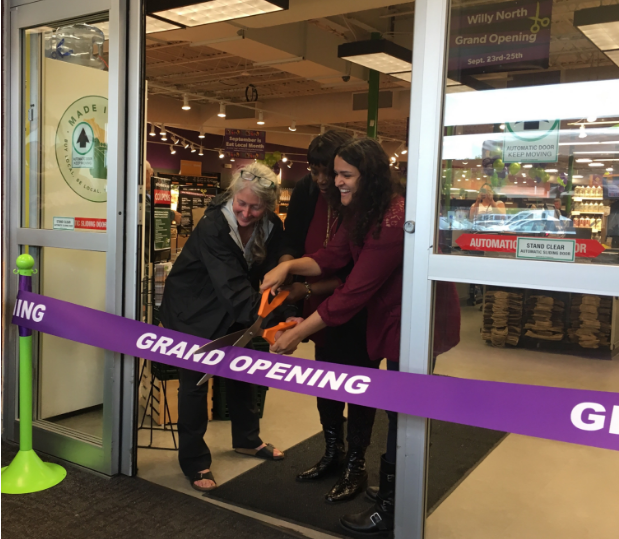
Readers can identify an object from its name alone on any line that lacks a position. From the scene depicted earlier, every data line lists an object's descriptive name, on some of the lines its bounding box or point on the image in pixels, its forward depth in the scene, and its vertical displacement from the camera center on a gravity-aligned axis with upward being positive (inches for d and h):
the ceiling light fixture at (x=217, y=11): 161.5 +57.0
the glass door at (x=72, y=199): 120.4 +2.8
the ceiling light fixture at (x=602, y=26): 74.5 +25.5
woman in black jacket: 112.9 -11.6
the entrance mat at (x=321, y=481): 95.8 -54.6
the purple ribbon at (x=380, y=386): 72.2 -22.9
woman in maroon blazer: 101.9 -9.3
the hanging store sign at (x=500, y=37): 81.2 +25.7
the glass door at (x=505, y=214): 77.0 +1.7
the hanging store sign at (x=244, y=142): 527.2 +65.4
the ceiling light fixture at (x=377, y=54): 242.8 +68.6
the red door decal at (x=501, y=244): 76.4 -2.4
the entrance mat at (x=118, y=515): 102.4 -53.3
